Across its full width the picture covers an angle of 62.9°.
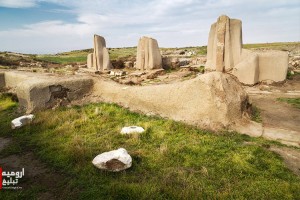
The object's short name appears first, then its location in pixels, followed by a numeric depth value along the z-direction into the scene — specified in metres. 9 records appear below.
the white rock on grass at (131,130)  6.44
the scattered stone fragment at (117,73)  18.59
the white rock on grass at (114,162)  4.62
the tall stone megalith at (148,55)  19.58
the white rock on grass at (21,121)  7.26
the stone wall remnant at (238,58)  12.56
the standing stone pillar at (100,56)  21.58
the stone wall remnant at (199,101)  7.22
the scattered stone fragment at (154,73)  16.50
